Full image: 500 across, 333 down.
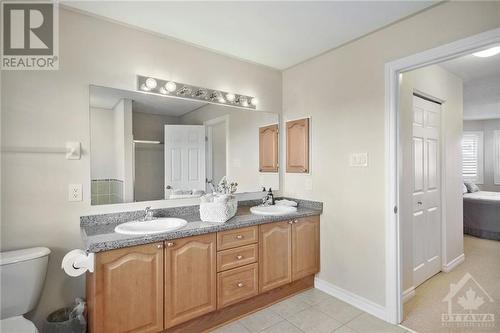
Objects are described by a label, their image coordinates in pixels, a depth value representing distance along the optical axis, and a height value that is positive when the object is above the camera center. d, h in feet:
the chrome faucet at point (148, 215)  6.75 -1.29
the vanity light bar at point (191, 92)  7.06 +2.34
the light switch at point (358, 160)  7.48 +0.16
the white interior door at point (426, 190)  8.76 -0.94
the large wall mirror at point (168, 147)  6.58 +0.62
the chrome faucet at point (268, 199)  9.42 -1.25
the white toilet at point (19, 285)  4.66 -2.28
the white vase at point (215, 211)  6.84 -1.23
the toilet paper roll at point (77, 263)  4.88 -1.87
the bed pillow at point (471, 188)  16.80 -1.59
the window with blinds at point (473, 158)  20.43 +0.50
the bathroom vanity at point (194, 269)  5.13 -2.56
